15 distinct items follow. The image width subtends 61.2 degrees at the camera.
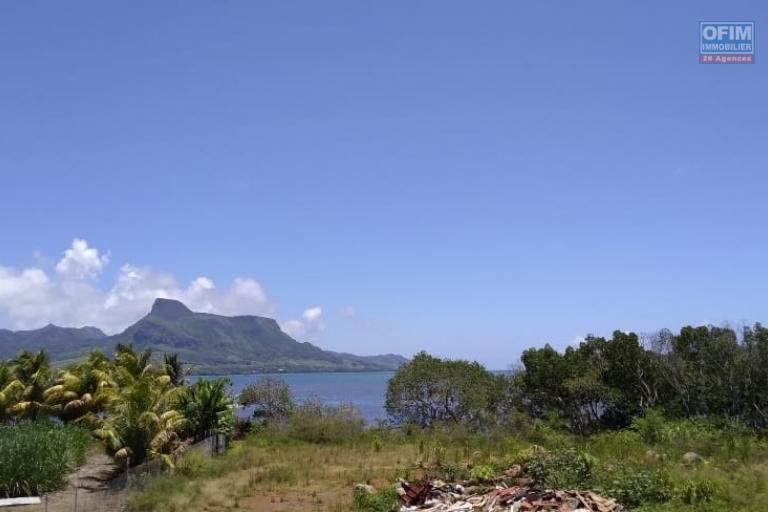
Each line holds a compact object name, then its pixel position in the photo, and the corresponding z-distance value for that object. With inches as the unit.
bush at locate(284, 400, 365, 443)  1082.7
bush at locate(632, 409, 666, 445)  906.1
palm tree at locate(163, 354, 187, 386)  1342.3
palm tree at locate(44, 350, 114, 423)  1154.0
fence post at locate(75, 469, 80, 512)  782.1
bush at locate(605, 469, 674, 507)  498.9
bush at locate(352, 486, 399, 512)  555.5
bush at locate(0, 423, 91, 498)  720.3
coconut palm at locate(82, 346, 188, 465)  844.6
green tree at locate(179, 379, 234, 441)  1042.1
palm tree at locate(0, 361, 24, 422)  1142.0
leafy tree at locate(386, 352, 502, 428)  1247.5
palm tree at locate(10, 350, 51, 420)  1153.4
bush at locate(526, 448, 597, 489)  542.0
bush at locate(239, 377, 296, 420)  1316.4
